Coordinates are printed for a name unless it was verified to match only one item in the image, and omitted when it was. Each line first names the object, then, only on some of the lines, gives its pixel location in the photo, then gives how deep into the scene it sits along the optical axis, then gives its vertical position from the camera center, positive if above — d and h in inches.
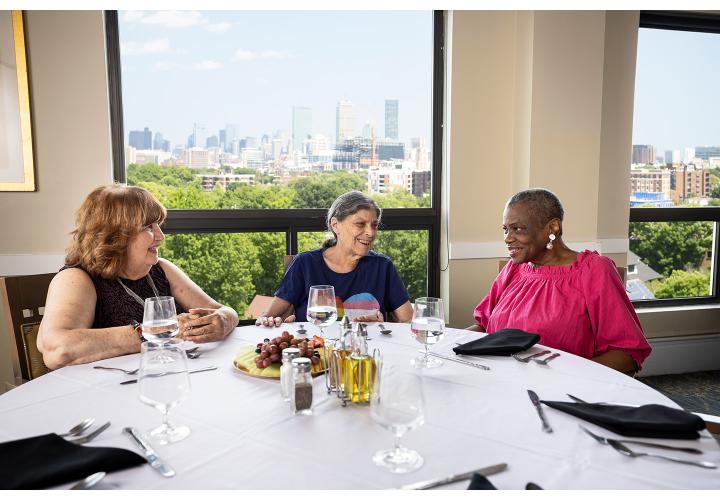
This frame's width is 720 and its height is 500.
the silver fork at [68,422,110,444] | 41.7 -19.3
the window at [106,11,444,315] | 126.2 +12.8
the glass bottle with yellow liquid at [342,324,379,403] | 48.5 -17.2
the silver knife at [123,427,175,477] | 37.2 -19.2
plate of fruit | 55.8 -18.2
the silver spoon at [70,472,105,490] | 35.2 -19.1
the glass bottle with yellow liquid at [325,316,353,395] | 50.0 -16.6
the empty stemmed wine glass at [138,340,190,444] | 40.1 -14.2
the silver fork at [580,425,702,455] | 40.0 -19.5
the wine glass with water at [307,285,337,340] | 62.9 -14.2
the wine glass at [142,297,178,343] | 59.2 -14.9
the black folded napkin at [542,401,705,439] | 41.6 -18.7
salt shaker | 47.9 -16.7
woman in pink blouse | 72.5 -16.1
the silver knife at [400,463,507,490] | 35.0 -19.3
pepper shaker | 46.3 -17.5
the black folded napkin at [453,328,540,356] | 63.4 -19.2
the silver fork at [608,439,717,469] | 37.7 -19.5
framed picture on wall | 110.3 +14.6
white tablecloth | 36.7 -19.6
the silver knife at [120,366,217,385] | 54.2 -19.9
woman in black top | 63.4 -14.0
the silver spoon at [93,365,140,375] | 57.3 -19.7
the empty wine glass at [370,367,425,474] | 36.3 -14.8
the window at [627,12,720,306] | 147.8 +3.9
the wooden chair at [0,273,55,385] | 76.9 -19.6
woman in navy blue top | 95.8 -16.2
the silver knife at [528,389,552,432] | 43.6 -19.5
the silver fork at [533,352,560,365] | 60.5 -20.0
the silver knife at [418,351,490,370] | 59.5 -20.2
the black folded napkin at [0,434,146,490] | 35.2 -18.5
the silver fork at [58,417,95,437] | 42.5 -19.1
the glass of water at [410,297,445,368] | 58.7 -15.0
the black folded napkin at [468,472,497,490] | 34.3 -18.9
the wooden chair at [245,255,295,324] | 124.7 -28.3
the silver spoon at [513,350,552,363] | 61.5 -20.0
